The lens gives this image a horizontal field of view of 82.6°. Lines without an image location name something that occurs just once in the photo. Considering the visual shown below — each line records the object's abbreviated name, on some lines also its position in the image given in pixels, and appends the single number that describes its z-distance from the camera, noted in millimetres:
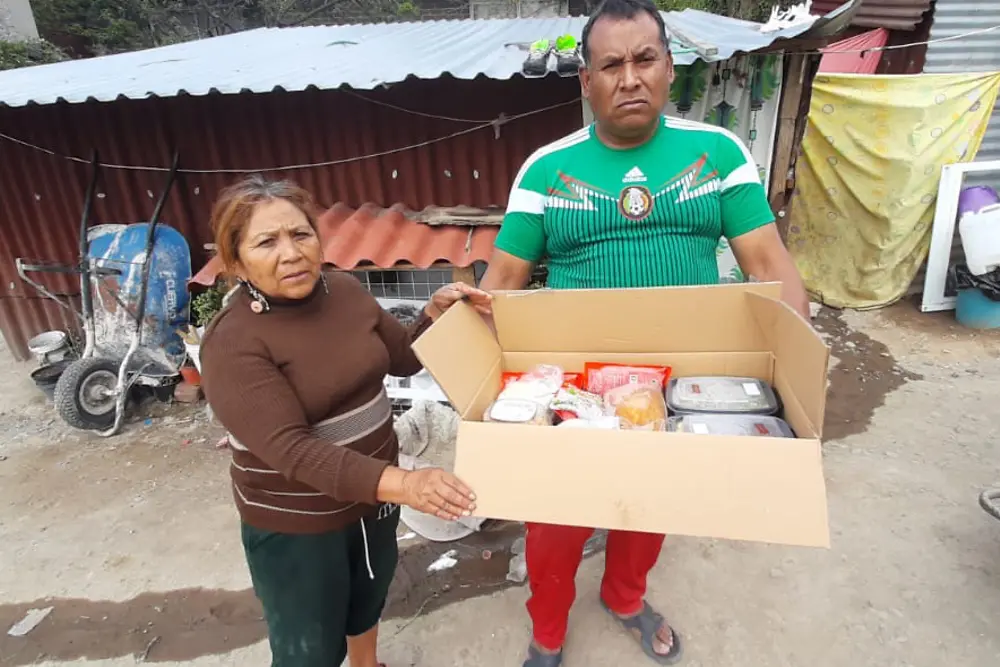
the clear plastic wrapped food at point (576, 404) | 1413
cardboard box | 1054
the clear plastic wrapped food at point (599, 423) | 1325
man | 1490
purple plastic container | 4699
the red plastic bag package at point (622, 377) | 1572
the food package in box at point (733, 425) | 1301
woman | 1217
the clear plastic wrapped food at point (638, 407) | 1388
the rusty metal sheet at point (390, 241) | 3508
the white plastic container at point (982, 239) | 4500
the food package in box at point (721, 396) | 1408
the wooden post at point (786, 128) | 3730
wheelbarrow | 3939
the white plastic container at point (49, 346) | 4367
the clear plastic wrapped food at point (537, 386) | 1493
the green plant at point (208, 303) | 4008
